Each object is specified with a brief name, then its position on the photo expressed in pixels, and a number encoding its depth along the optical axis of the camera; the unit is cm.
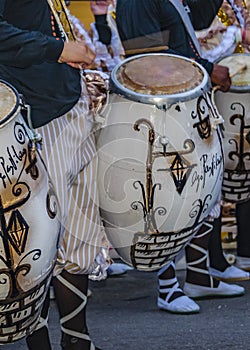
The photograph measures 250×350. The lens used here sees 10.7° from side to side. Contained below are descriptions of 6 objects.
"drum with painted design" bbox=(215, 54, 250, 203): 617
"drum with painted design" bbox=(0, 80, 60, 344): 397
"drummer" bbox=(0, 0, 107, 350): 446
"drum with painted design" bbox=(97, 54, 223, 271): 480
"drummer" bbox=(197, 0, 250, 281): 714
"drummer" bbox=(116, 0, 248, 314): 568
